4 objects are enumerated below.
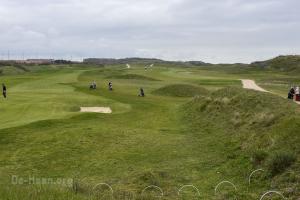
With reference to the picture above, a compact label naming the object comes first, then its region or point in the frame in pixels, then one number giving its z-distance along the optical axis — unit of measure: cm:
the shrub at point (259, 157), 1669
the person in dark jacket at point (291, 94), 3891
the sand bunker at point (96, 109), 3891
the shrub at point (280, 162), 1497
